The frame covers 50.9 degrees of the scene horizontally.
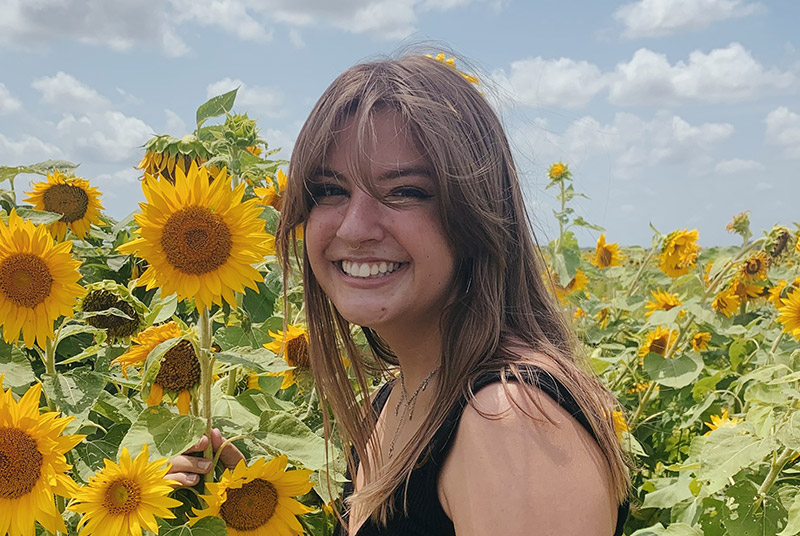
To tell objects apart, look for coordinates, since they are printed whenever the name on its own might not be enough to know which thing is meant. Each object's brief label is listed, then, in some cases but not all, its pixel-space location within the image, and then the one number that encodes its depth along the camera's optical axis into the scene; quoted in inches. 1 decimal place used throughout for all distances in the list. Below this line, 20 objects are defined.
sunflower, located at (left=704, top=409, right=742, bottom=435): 79.3
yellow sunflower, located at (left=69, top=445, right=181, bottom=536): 49.6
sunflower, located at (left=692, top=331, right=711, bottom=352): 127.3
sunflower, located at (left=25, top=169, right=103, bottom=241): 90.4
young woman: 43.1
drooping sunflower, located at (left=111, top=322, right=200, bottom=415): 55.2
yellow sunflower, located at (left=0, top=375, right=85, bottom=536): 50.4
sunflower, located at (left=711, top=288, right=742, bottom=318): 132.5
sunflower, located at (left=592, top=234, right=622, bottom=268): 173.6
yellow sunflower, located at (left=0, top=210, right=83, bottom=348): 57.5
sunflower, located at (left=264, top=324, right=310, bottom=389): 75.9
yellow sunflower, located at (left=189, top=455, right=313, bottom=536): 53.9
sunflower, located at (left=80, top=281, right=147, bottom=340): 61.2
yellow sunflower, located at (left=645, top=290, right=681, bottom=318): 130.2
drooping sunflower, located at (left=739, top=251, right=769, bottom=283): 124.6
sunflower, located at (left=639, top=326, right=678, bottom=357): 120.1
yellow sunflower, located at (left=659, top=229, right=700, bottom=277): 142.9
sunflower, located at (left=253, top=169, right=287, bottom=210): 92.3
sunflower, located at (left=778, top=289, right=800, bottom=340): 109.9
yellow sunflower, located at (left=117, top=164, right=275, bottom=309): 52.2
